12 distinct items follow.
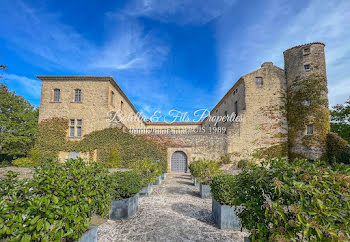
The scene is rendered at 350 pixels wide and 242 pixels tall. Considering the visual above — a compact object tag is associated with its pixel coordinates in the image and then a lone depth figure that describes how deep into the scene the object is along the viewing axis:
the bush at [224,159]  17.55
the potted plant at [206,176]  7.77
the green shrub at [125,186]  5.27
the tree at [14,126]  17.20
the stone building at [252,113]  17.34
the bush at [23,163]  15.79
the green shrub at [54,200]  1.69
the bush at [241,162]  17.00
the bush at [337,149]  15.26
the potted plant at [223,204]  4.50
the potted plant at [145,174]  7.87
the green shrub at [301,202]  1.64
